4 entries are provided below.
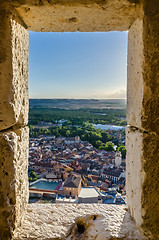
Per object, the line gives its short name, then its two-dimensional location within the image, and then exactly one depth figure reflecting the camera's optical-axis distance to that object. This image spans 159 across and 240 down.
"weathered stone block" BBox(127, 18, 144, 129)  1.29
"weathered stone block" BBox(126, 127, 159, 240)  1.24
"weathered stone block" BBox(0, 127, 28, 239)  1.22
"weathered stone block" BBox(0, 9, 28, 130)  1.20
